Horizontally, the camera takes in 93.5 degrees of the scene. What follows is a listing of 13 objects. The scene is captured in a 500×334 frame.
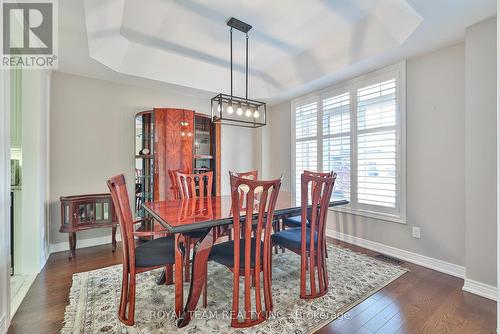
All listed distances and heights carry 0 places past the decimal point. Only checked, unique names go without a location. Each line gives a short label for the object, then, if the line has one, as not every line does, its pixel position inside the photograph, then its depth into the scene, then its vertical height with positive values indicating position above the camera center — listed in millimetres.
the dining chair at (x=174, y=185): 2938 -232
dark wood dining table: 1629 -445
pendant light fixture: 2637 +765
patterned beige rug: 1688 -1144
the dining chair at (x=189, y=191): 2125 -313
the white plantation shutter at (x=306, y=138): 4168 +509
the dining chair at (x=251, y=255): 1644 -676
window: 2996 +382
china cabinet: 3590 +272
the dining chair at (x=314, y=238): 1984 -649
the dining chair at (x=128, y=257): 1657 -691
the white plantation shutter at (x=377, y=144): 3049 +293
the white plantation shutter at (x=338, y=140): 3578 +408
